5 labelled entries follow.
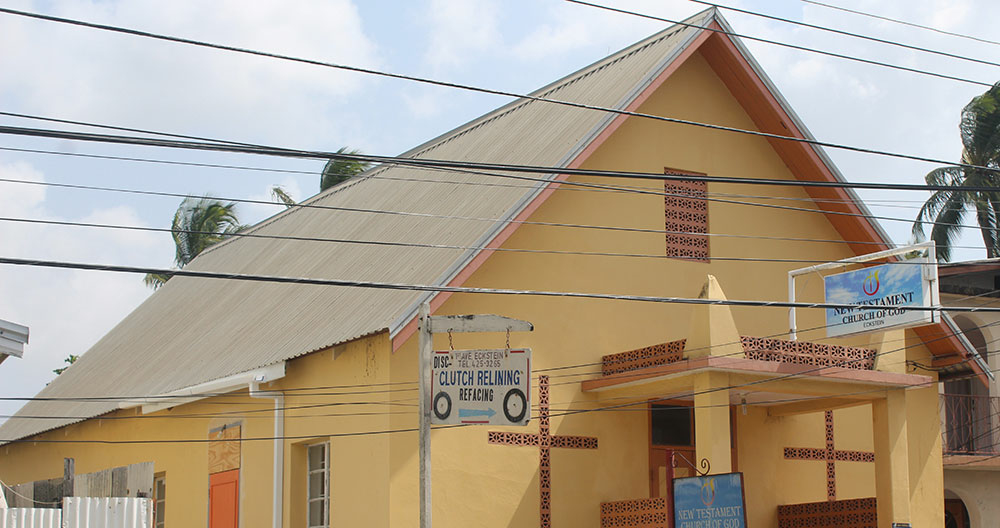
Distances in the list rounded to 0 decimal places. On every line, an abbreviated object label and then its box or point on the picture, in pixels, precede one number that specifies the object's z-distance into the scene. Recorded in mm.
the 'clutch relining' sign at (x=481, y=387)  10883
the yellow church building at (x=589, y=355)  15344
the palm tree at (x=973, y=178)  34469
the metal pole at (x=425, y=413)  11086
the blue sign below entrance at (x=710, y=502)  13523
